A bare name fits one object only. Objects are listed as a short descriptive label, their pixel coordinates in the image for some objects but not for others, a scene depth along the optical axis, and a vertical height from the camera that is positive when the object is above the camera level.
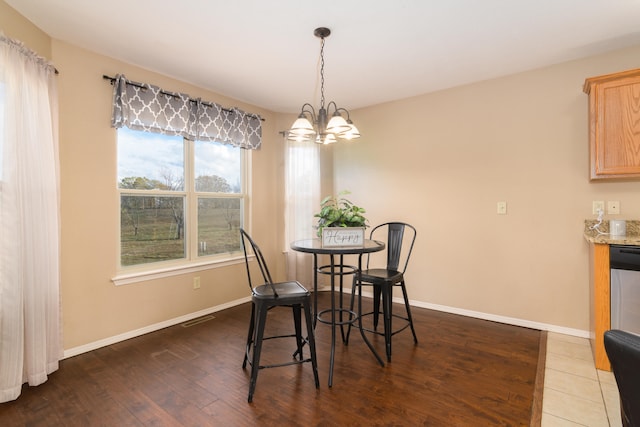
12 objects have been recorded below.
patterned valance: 2.70 +0.97
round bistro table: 2.10 -0.25
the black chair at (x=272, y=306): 1.90 -0.59
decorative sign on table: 2.24 -0.17
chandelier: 2.23 +0.60
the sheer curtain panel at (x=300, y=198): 4.17 +0.19
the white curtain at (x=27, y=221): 1.88 -0.04
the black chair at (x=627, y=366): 0.74 -0.37
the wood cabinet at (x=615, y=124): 2.34 +0.65
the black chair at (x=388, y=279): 2.42 -0.53
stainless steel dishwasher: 2.09 -0.52
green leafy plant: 2.30 -0.04
